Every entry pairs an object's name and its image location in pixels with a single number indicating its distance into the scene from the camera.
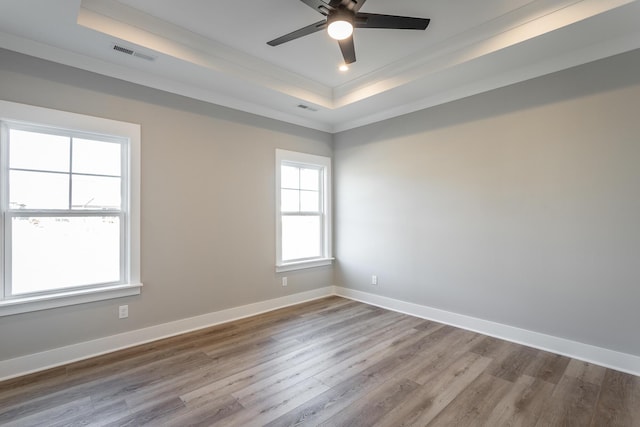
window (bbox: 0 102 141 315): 2.58
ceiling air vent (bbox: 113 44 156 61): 2.67
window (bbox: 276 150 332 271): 4.41
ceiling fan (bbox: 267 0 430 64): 2.09
